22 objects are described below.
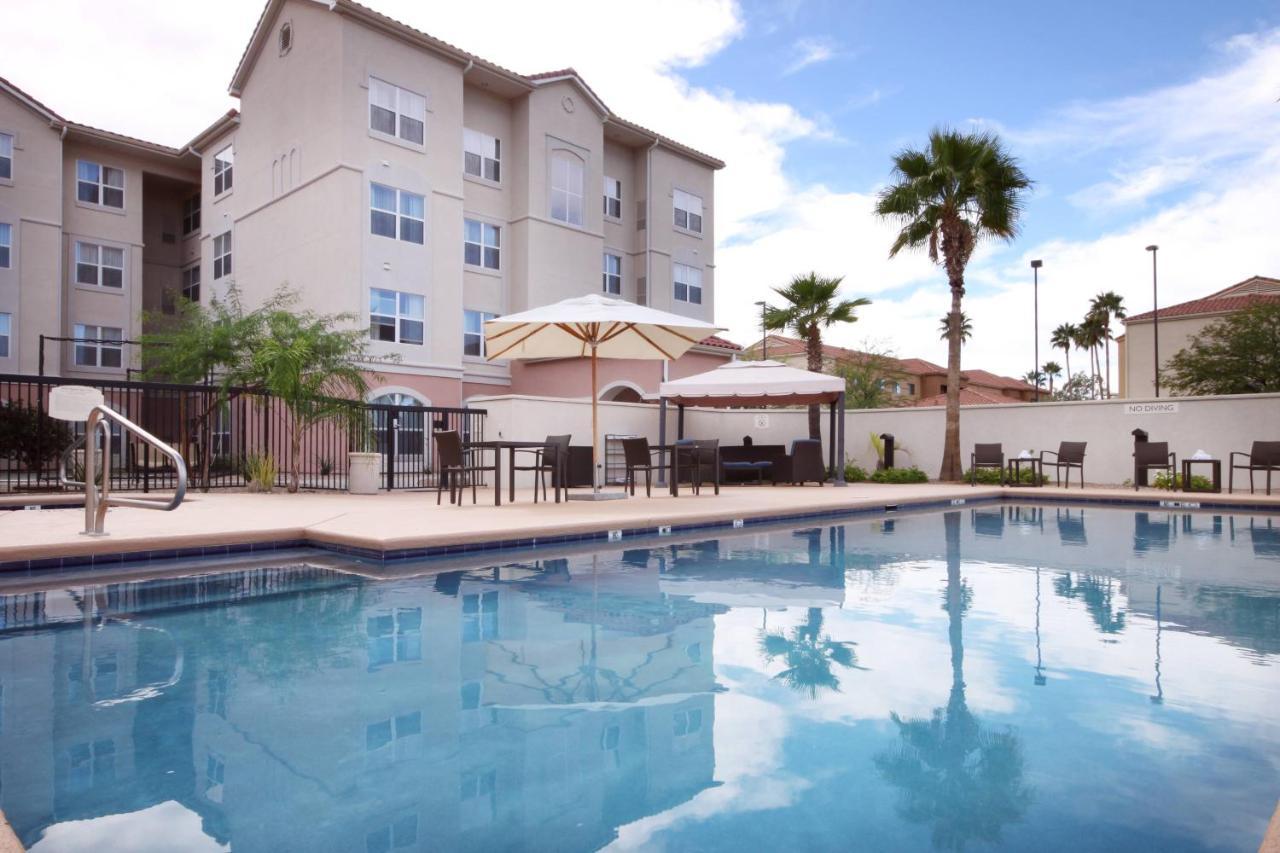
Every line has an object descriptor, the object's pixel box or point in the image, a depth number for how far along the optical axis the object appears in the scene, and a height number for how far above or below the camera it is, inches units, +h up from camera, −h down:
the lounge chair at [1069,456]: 574.2 -9.8
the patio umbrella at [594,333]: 376.5 +61.0
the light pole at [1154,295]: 1211.6 +234.4
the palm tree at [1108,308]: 2025.1 +354.9
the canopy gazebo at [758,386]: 542.0 +41.2
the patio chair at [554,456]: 403.2 -6.3
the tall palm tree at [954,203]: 609.3 +194.3
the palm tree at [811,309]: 746.8 +132.1
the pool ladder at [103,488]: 231.8 -12.6
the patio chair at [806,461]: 570.3 -12.7
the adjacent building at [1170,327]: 1257.4 +192.0
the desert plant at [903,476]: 638.5 -26.9
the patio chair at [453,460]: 375.2 -7.3
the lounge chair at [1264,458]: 498.9 -10.3
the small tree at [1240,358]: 888.3 +100.2
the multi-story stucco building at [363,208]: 705.0 +250.1
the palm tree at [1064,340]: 2351.1 +319.2
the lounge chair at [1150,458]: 539.2 -10.8
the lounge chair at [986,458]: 588.6 -11.5
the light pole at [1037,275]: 1343.8 +304.2
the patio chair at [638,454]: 406.3 -5.1
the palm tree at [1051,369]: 2620.6 +251.2
